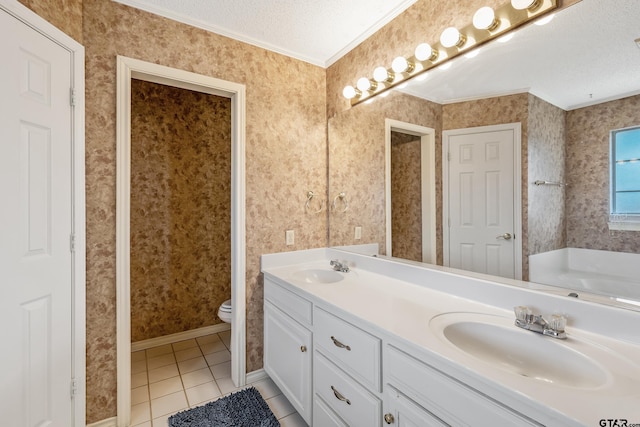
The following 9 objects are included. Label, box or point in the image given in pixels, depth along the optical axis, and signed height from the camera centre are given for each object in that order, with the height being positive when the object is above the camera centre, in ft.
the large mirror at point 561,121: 3.31 +1.24
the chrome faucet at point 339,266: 6.51 -1.24
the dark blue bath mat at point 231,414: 5.40 -3.97
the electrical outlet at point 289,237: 7.16 -0.61
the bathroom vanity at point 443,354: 2.31 -1.47
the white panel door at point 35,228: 3.91 -0.22
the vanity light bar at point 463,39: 3.84 +2.75
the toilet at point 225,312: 7.69 -2.69
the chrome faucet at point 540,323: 3.20 -1.29
